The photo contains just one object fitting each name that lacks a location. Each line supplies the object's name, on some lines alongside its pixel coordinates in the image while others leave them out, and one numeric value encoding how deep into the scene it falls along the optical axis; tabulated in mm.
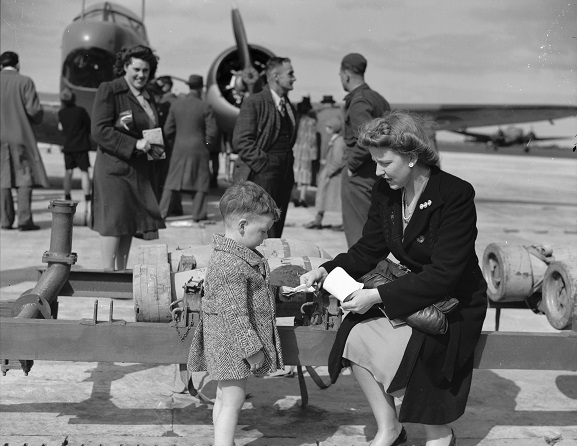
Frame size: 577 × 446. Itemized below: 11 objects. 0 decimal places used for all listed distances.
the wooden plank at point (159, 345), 3135
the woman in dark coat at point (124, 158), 5191
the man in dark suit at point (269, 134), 5836
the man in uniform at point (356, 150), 5727
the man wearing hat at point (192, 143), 10461
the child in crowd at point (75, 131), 11875
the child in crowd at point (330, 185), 10062
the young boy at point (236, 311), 2932
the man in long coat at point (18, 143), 8867
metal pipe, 3463
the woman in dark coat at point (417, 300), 2996
